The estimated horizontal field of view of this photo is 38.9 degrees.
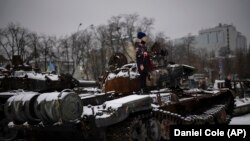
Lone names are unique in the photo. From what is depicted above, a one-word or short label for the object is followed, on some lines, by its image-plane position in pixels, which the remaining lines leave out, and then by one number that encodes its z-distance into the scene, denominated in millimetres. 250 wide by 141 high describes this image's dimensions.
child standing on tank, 9758
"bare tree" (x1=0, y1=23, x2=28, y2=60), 45531
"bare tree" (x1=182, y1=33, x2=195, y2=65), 67625
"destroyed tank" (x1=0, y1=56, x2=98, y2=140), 11784
